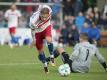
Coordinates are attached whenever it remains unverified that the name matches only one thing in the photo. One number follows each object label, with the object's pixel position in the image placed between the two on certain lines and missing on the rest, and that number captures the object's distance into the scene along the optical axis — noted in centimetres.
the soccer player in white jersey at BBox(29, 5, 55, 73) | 1755
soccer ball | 1630
